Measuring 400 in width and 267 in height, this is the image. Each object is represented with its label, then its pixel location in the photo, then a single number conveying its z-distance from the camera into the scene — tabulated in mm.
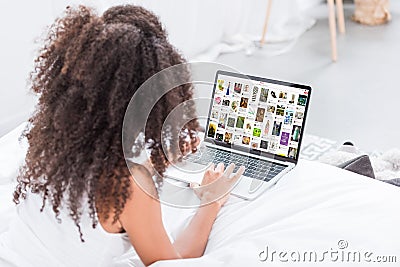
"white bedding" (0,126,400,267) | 1087
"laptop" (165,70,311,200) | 1447
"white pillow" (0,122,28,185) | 1479
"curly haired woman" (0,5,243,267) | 999
